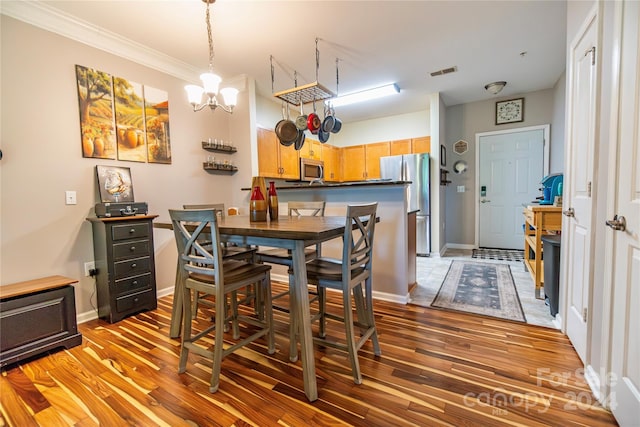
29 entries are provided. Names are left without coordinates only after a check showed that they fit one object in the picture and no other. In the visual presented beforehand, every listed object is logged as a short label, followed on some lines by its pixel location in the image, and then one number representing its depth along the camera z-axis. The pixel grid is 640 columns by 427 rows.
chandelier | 2.07
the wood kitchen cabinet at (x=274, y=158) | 3.87
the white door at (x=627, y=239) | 1.11
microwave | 4.69
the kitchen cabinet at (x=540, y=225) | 2.51
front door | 4.58
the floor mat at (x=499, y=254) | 4.29
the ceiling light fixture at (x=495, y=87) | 4.01
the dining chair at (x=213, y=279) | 1.50
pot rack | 2.72
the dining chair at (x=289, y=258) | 1.77
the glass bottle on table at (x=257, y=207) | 1.96
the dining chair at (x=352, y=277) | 1.52
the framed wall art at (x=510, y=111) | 4.58
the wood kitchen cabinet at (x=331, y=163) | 5.38
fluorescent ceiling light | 4.07
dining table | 1.41
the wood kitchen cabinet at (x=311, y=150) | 4.80
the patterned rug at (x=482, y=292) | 2.47
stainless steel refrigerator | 4.56
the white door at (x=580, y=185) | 1.57
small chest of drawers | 2.40
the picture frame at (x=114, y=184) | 2.56
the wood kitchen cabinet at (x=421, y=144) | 4.97
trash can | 2.21
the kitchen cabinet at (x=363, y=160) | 5.43
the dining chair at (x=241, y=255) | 2.14
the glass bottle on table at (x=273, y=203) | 2.06
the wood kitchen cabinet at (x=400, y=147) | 5.14
